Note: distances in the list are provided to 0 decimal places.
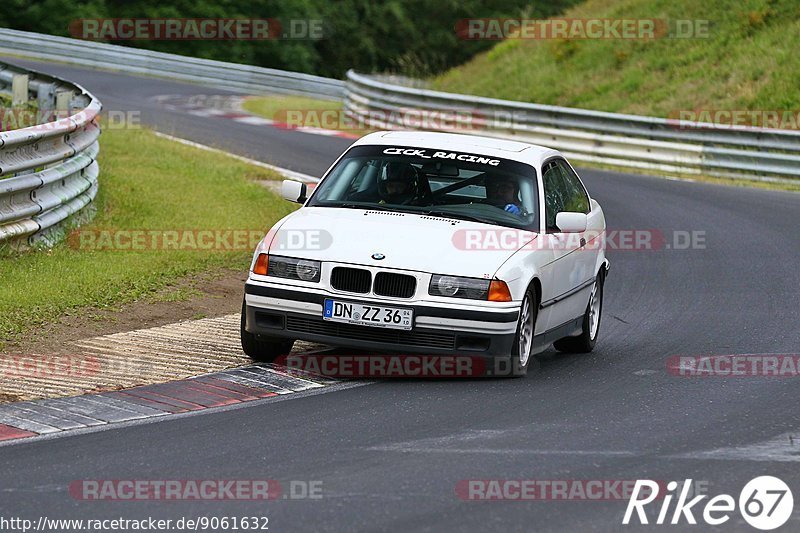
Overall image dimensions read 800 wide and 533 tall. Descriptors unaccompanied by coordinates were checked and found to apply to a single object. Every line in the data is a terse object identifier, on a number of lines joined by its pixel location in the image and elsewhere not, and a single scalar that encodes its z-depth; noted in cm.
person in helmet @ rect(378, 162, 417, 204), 1974
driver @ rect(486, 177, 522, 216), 1964
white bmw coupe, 1750
